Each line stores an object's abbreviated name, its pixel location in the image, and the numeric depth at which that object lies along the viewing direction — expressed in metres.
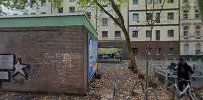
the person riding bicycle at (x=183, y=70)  4.19
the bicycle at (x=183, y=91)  3.70
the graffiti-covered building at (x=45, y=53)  4.62
